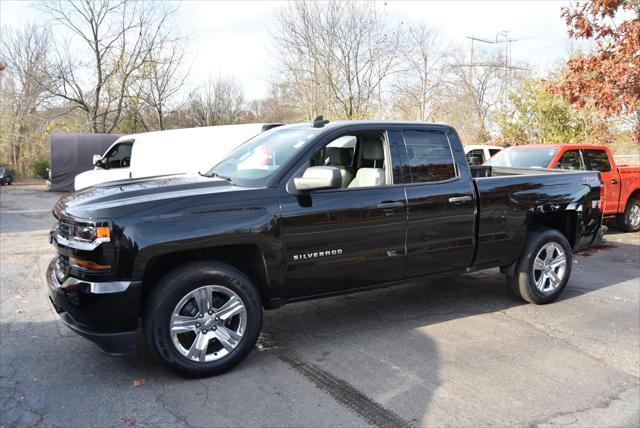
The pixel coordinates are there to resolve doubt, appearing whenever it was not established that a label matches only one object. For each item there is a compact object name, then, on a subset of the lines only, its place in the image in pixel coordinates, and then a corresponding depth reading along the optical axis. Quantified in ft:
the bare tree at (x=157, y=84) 108.99
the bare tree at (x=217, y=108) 127.03
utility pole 97.68
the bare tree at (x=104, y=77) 104.94
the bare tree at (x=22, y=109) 123.54
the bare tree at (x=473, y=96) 93.56
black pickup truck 11.41
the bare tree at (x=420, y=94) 81.59
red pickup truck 32.53
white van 38.34
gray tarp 80.79
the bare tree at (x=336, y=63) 75.46
